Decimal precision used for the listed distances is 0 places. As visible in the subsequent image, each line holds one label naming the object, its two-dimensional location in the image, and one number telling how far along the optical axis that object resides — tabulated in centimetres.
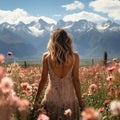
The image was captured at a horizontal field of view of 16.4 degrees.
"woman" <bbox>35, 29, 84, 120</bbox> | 482
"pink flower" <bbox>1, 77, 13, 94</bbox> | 230
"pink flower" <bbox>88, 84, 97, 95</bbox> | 633
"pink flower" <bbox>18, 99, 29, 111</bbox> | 203
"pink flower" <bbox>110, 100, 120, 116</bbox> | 185
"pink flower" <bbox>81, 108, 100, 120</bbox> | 176
